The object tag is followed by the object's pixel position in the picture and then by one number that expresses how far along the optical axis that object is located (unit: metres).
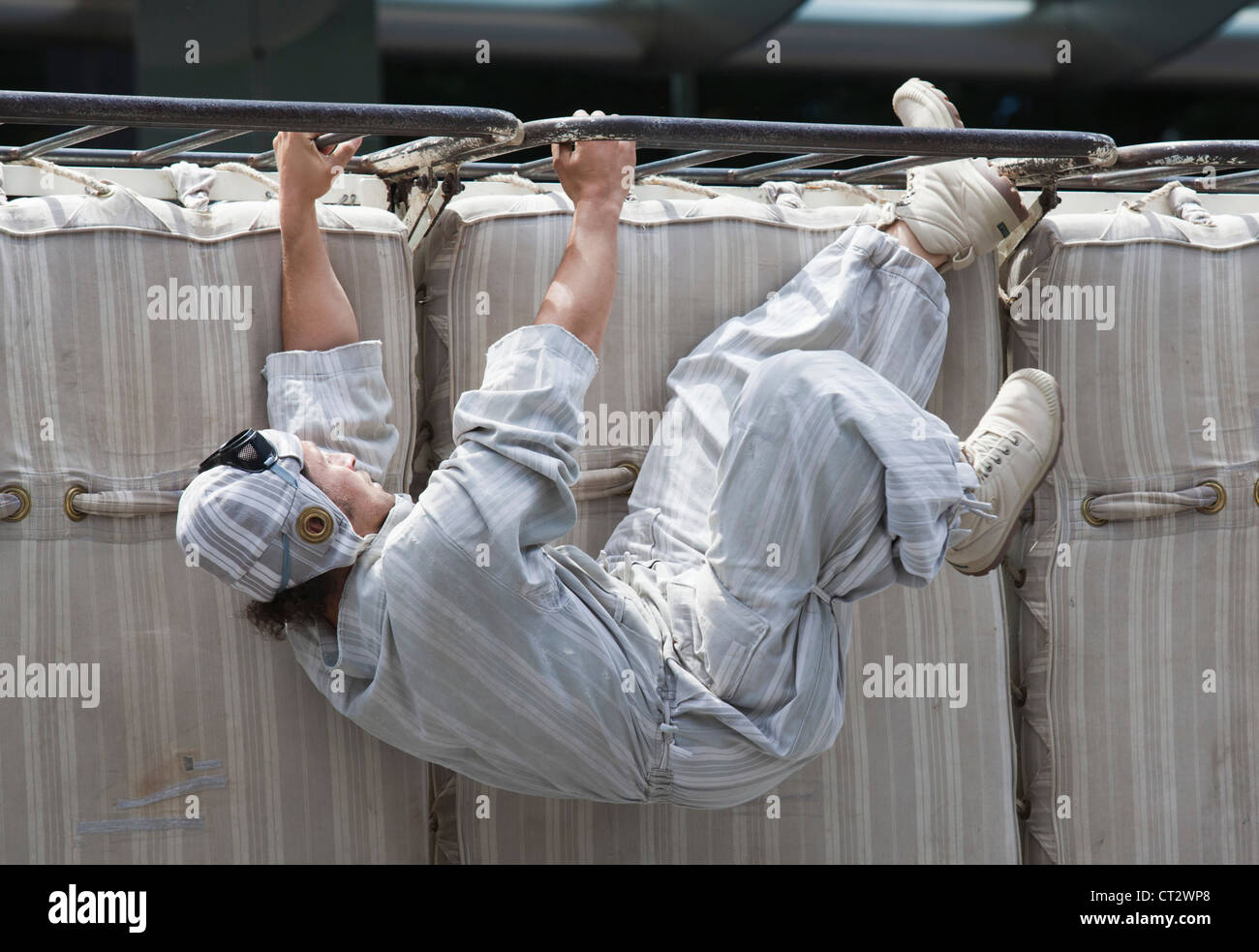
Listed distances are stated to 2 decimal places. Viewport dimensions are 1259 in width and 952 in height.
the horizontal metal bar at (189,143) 5.59
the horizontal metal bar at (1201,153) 5.77
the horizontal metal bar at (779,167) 5.83
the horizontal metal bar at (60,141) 5.67
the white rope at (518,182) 6.04
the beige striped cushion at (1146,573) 5.97
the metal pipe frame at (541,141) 5.43
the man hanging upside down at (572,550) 5.49
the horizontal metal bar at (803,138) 5.55
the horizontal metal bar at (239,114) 5.40
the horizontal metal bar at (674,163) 5.81
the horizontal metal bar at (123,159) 6.00
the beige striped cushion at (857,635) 5.85
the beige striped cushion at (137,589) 5.69
